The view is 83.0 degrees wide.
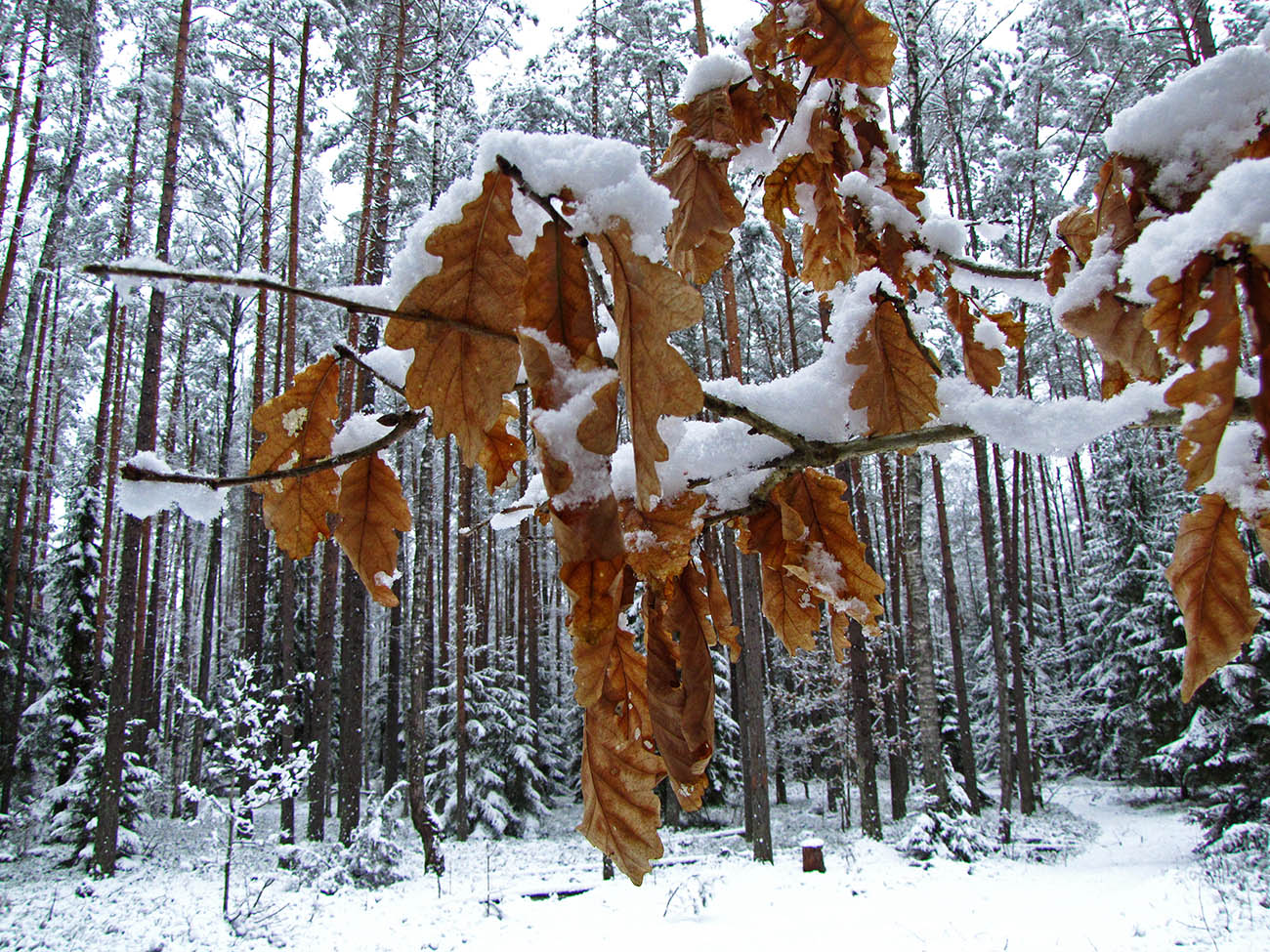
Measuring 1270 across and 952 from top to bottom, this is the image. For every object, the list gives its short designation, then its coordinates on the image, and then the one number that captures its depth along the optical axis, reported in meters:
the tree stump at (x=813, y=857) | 10.34
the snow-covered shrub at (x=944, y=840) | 10.82
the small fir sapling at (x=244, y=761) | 8.82
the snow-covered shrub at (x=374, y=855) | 10.55
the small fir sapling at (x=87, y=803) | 12.55
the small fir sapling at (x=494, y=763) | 16.12
